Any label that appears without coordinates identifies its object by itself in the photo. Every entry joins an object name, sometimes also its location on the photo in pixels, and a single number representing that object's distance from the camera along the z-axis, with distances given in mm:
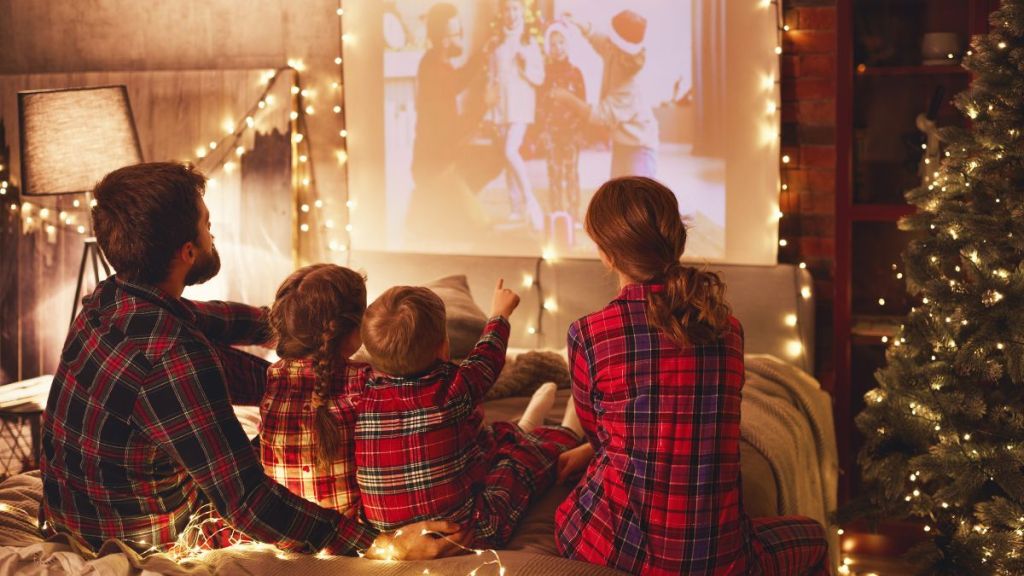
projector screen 3727
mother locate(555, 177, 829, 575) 1896
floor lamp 3789
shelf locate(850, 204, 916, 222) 3508
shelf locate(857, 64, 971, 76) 3438
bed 1940
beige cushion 3396
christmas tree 2488
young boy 2023
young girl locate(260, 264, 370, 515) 2135
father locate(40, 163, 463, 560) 1896
